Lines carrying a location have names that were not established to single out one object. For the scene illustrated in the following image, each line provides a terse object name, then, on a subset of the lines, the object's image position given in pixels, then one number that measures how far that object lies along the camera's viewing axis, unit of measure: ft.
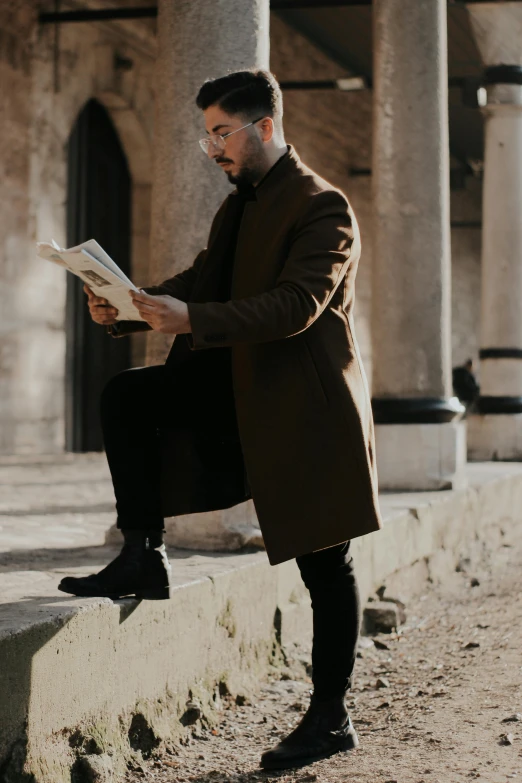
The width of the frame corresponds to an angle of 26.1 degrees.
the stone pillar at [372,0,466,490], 20.59
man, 8.63
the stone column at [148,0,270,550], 13.30
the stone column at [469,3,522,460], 30.27
